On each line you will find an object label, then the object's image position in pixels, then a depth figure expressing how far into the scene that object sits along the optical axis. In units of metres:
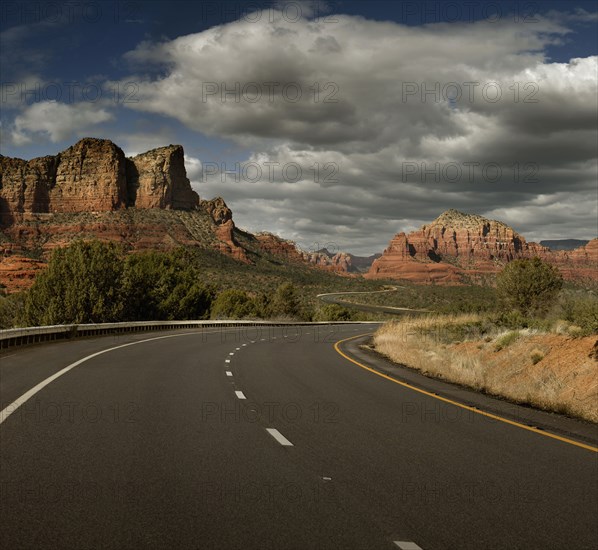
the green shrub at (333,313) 97.19
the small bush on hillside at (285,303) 85.25
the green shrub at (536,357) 15.79
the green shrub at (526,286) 38.29
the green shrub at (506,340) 18.91
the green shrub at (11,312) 57.62
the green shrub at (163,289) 64.25
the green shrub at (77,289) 52.31
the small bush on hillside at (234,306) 78.31
